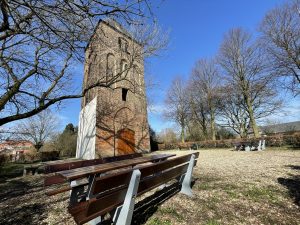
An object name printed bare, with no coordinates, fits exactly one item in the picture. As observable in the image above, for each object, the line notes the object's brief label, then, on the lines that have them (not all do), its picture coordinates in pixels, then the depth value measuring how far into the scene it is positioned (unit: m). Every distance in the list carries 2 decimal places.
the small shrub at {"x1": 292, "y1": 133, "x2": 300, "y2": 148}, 12.89
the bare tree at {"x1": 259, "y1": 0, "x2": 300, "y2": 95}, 15.78
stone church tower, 14.20
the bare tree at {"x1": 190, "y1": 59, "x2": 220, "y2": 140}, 26.95
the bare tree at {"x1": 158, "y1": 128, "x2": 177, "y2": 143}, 35.91
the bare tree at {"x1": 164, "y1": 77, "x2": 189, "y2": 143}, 30.00
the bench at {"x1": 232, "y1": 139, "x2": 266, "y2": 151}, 13.52
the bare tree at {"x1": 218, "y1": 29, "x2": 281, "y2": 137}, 20.66
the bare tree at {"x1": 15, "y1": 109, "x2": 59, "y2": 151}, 30.89
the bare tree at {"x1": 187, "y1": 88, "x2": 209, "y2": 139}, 29.27
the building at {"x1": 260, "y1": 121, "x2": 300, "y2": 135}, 45.24
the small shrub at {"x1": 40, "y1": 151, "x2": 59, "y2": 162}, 23.61
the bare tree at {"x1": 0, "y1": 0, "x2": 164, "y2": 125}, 3.04
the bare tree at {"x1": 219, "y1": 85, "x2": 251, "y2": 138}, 25.15
